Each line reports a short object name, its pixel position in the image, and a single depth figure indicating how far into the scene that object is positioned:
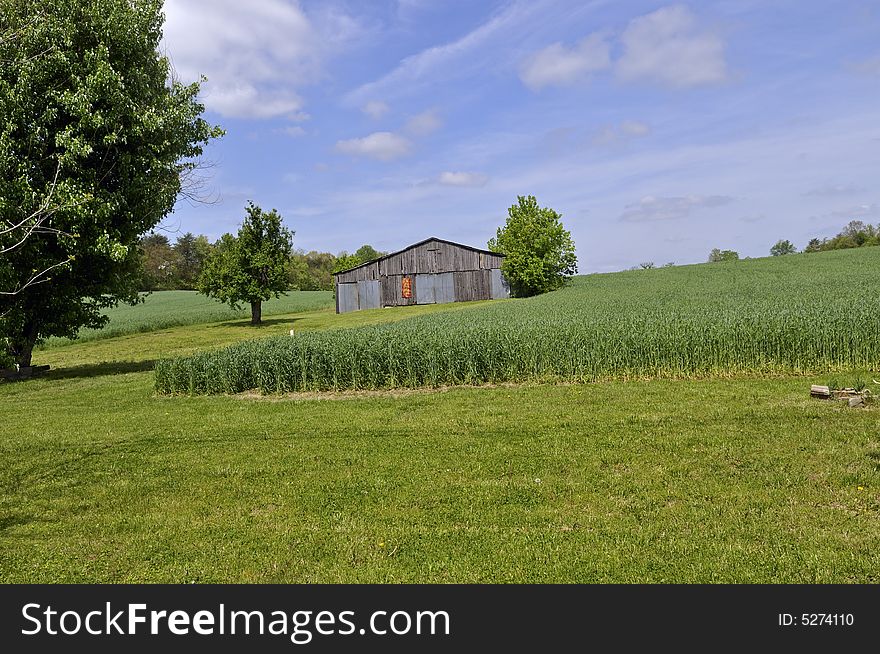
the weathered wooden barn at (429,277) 52.19
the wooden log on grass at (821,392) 10.34
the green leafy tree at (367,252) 119.83
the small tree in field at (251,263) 38.31
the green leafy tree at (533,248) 51.16
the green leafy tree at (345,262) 71.00
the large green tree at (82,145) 15.37
